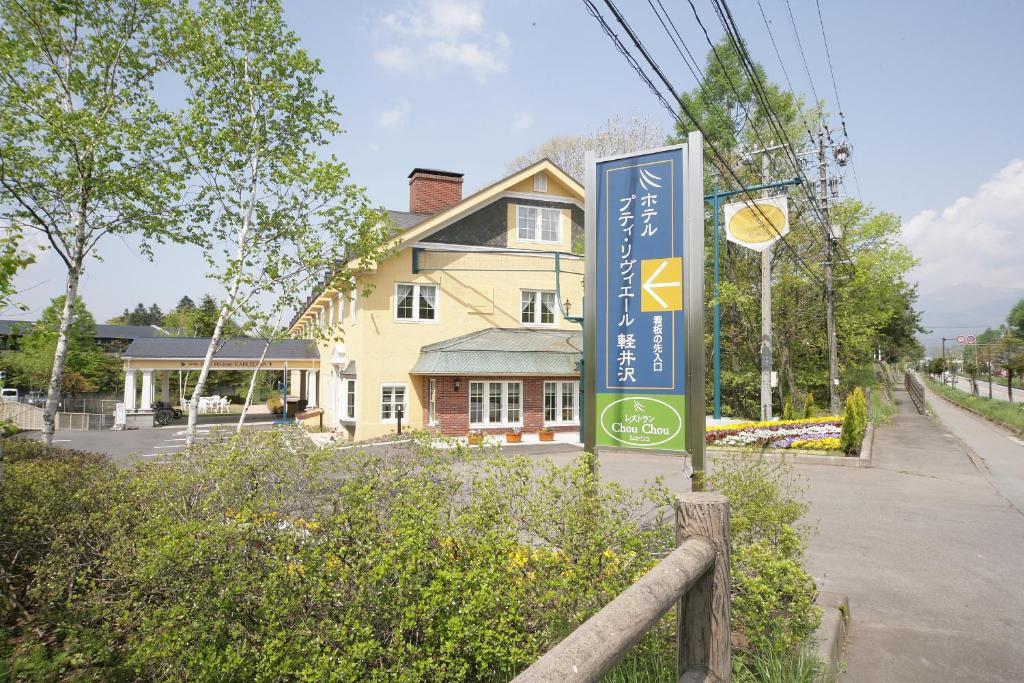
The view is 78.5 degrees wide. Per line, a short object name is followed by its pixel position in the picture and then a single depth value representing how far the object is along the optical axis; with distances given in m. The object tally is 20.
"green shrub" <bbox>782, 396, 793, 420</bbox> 21.77
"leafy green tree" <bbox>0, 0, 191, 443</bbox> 8.50
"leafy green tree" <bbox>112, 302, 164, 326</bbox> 93.47
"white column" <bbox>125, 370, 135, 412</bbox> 28.83
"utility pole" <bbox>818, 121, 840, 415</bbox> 22.78
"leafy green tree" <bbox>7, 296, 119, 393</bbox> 37.84
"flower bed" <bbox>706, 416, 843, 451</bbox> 15.55
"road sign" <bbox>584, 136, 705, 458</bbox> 5.23
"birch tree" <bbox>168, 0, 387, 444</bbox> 10.47
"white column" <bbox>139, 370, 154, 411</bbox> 29.14
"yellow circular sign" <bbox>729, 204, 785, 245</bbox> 16.22
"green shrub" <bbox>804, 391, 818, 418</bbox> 21.44
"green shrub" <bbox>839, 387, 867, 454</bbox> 14.56
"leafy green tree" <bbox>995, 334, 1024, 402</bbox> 36.06
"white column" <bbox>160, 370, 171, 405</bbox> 35.31
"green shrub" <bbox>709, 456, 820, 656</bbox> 3.56
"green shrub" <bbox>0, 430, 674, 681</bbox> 3.17
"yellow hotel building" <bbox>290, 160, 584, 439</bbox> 20.81
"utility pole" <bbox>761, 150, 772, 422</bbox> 19.25
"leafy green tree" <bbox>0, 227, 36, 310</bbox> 4.75
